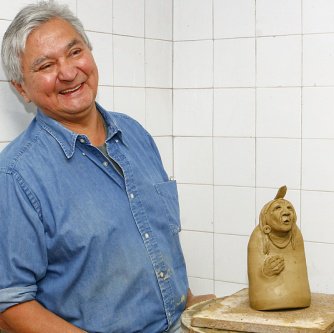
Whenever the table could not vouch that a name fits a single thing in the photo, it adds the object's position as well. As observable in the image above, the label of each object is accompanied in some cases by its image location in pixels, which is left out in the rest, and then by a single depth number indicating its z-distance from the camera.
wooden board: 1.82
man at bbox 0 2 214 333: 1.82
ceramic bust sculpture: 1.95
